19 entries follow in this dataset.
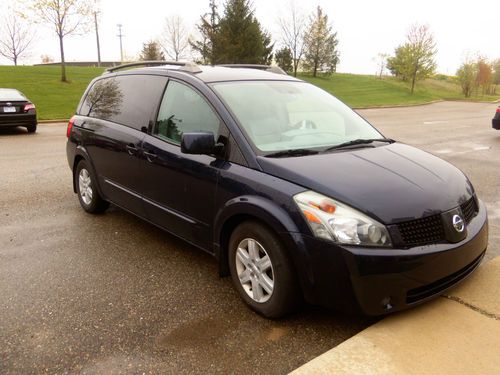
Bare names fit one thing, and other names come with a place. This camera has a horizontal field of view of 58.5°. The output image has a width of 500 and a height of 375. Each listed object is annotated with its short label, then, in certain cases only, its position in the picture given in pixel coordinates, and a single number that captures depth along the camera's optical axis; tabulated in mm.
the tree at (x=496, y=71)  59672
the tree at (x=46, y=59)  81031
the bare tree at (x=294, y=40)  44156
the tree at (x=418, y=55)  40938
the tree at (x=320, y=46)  44062
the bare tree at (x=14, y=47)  47031
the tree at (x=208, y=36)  36719
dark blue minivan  2639
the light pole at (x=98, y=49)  55950
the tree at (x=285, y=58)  45781
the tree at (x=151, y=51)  50406
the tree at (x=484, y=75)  46906
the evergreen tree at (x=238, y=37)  35844
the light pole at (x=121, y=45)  68000
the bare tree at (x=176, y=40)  54562
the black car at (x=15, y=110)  12883
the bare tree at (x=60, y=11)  22969
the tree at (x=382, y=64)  62731
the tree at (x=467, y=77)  44906
